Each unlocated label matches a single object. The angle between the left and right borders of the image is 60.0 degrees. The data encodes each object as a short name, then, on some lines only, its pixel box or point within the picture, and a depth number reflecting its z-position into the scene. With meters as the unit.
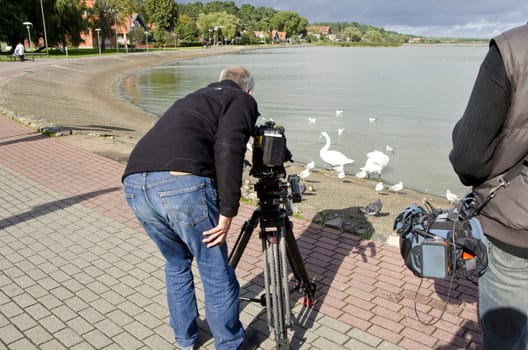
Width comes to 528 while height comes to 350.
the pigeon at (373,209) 5.81
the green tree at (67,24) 52.16
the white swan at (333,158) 10.01
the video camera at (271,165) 2.81
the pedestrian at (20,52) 39.53
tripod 3.00
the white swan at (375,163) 9.57
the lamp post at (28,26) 46.81
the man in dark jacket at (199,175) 2.59
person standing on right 1.82
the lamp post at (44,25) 49.03
